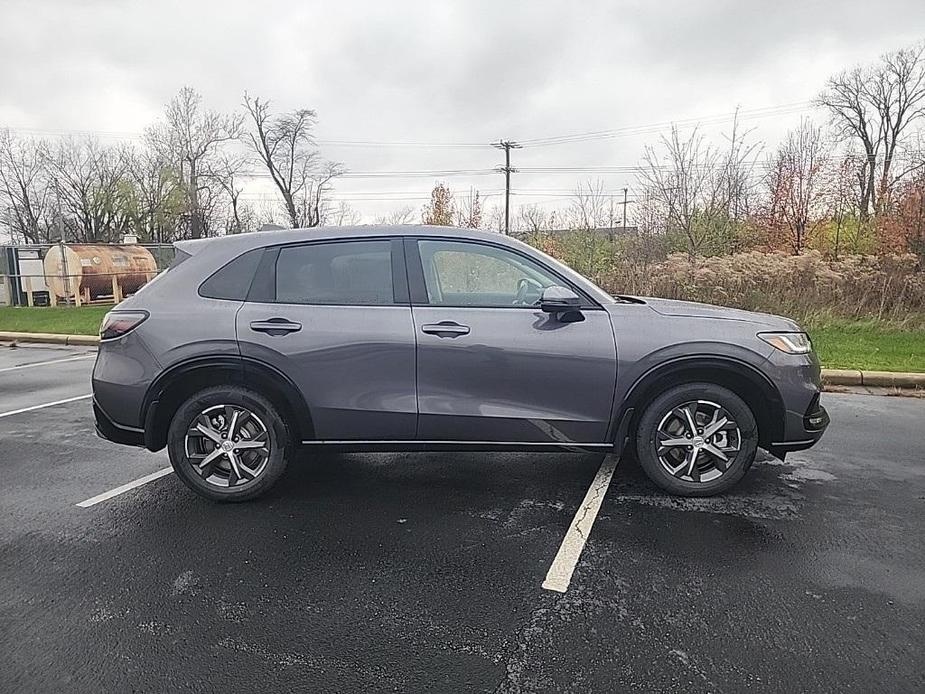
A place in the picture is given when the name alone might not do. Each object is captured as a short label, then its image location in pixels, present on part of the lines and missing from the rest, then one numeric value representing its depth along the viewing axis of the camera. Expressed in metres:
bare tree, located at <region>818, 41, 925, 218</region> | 29.58
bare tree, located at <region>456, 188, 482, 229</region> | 28.57
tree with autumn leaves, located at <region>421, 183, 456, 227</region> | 27.97
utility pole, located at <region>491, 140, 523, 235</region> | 36.00
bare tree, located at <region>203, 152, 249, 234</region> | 41.91
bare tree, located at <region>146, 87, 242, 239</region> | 41.03
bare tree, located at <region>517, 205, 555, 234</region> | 23.78
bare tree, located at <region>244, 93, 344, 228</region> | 40.47
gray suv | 3.67
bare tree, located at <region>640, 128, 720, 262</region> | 15.95
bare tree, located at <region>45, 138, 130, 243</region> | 39.31
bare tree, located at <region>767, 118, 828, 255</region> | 16.36
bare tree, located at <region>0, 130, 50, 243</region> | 39.22
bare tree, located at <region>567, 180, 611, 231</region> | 21.28
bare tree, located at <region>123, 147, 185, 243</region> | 39.75
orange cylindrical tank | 20.58
